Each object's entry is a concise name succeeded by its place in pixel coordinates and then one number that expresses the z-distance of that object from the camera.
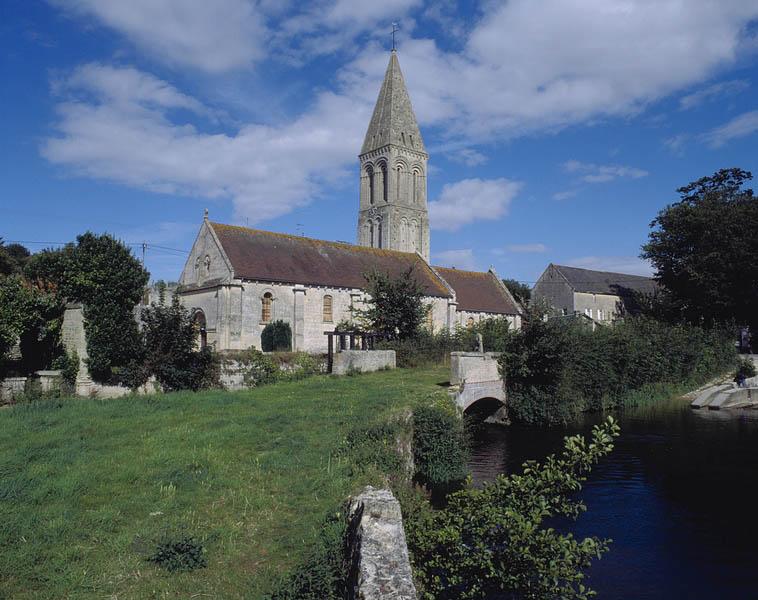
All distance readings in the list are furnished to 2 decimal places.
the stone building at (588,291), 61.31
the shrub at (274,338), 35.06
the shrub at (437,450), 14.23
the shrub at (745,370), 38.22
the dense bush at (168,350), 21.25
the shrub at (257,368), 23.94
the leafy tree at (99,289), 21.58
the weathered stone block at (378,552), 4.98
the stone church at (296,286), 34.53
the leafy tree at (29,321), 19.50
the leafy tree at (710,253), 42.75
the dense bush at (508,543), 5.91
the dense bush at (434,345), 28.27
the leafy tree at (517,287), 78.56
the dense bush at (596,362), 23.33
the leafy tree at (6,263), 37.41
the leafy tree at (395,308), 29.56
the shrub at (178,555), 6.69
